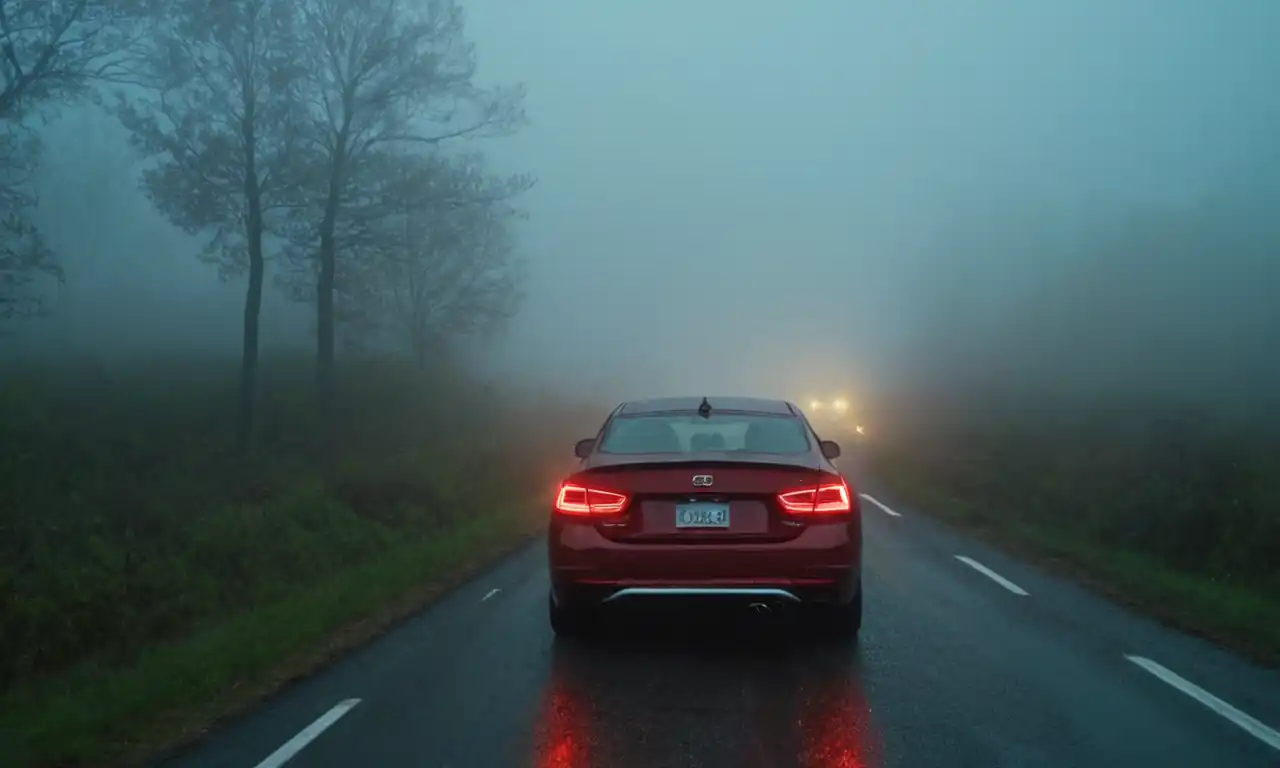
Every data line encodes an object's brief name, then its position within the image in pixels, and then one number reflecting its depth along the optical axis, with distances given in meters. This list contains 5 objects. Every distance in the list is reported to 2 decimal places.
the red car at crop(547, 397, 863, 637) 7.45
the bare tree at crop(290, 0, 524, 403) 21.97
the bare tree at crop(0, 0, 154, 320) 15.57
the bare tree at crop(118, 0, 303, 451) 19.70
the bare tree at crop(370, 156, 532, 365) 34.06
